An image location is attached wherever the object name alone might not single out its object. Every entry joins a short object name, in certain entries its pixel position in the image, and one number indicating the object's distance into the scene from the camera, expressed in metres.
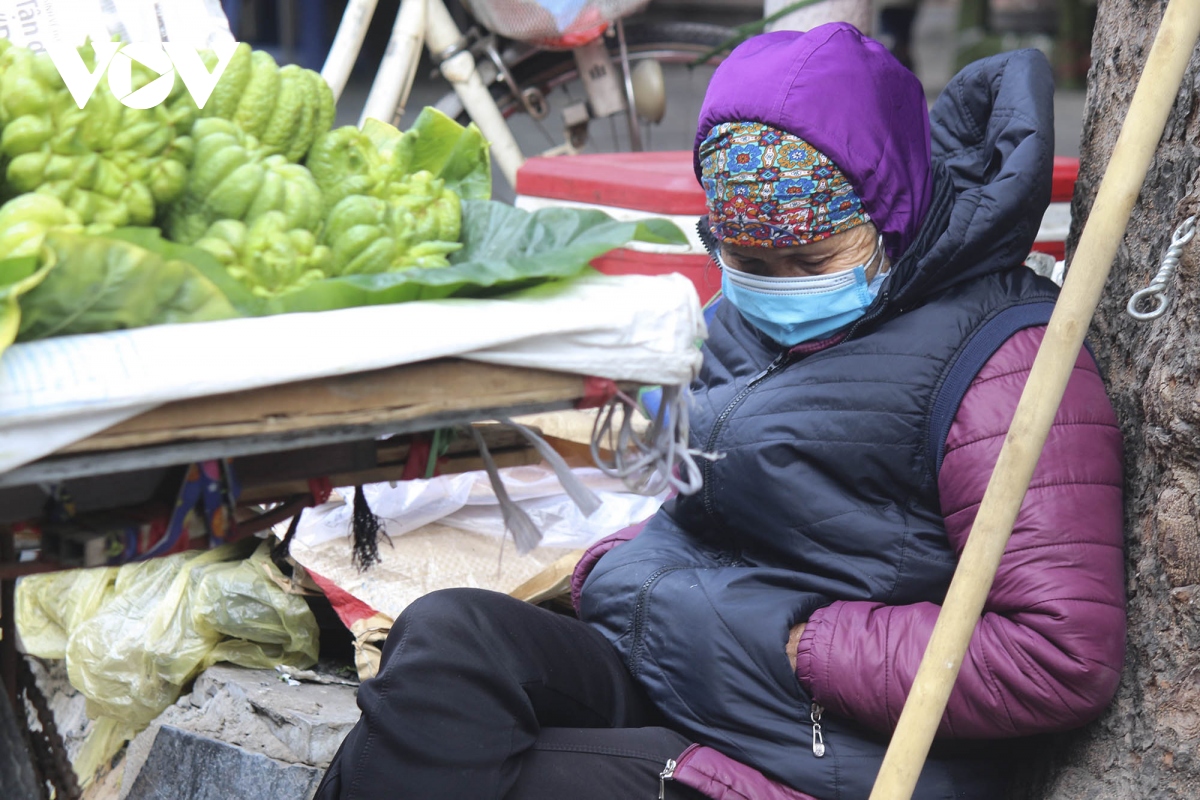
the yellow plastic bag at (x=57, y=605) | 3.41
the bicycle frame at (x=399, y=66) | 4.30
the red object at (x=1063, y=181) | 3.39
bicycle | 4.40
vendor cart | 2.36
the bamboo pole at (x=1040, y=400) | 2.52
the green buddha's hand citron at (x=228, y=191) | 2.48
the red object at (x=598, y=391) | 2.48
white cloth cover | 2.35
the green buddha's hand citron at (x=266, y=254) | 2.47
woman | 2.68
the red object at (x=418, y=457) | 2.55
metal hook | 2.63
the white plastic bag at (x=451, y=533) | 3.29
